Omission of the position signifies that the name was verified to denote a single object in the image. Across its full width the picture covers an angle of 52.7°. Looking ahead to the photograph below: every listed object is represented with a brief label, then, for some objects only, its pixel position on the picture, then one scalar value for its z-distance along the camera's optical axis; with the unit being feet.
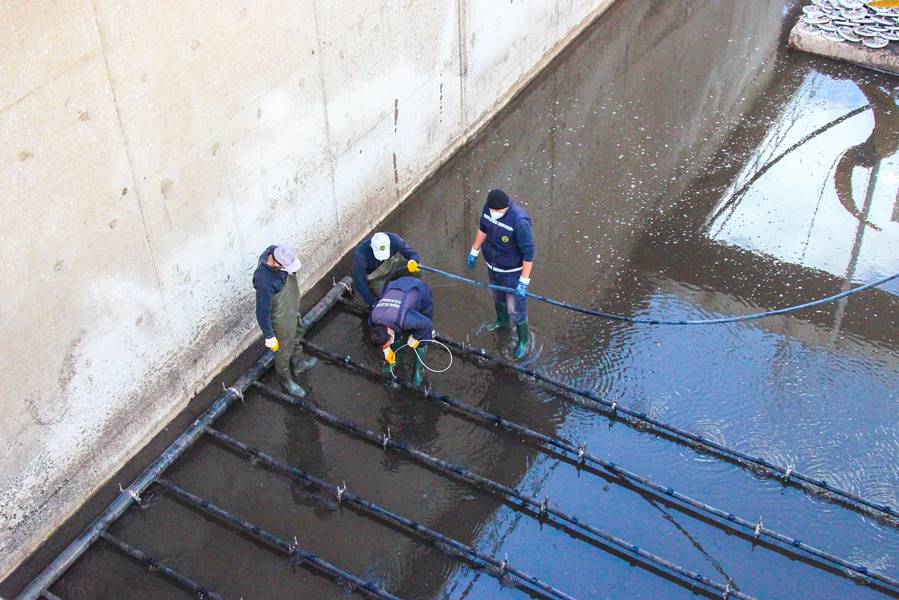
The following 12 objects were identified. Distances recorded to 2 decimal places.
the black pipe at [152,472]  19.21
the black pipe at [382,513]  19.01
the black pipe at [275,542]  18.90
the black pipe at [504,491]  19.01
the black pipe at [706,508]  19.08
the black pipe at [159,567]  18.81
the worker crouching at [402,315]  21.97
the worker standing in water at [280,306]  21.44
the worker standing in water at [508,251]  22.45
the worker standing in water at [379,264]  23.56
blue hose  24.71
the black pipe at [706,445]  20.38
